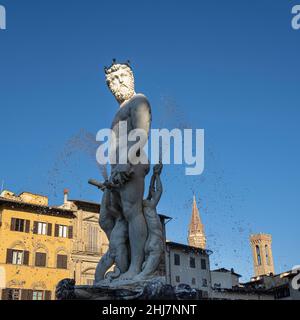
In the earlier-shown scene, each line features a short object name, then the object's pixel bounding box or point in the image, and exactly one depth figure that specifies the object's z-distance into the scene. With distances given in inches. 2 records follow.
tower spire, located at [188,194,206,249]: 4493.9
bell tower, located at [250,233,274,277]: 4640.8
